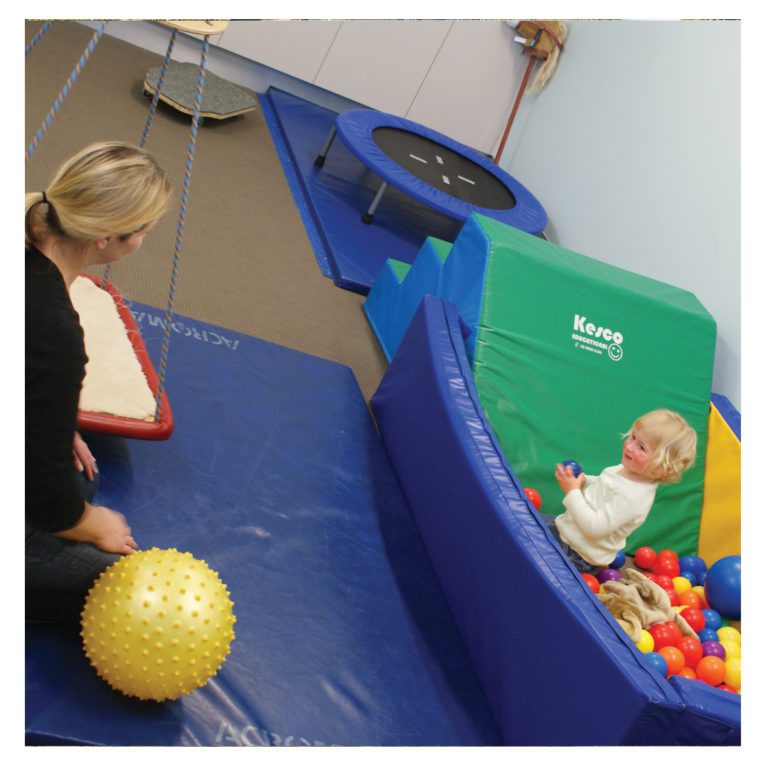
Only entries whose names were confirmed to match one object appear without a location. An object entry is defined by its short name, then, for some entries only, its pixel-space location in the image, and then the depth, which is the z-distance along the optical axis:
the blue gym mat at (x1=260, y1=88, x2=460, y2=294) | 4.64
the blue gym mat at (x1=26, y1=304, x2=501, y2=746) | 1.95
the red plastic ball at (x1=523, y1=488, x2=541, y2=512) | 3.13
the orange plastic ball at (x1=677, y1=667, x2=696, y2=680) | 2.64
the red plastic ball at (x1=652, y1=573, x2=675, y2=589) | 3.12
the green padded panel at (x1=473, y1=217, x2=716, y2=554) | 3.28
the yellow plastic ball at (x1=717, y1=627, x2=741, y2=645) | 2.89
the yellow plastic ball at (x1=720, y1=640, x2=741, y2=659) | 2.78
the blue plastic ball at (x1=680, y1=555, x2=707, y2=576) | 3.30
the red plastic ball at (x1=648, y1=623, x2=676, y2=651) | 2.72
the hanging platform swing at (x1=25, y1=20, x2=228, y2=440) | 2.37
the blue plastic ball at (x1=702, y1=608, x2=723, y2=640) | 2.99
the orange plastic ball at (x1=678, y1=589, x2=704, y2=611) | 3.06
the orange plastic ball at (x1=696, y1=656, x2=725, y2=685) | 2.65
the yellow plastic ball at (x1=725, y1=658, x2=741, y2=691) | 2.70
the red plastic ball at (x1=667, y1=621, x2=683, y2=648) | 2.74
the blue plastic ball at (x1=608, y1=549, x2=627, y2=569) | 3.18
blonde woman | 1.58
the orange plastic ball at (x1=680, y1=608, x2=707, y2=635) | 2.94
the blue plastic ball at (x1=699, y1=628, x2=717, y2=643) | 2.85
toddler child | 2.61
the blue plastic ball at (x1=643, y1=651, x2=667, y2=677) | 2.51
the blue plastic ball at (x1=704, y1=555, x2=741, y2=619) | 3.02
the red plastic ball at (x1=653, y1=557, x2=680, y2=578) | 3.27
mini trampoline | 4.91
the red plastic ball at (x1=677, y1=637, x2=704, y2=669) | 2.72
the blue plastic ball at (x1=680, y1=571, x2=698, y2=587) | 3.25
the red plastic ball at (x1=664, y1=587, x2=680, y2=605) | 3.04
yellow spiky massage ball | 1.77
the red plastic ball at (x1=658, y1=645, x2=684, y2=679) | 2.62
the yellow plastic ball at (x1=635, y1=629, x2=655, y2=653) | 2.68
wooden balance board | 5.07
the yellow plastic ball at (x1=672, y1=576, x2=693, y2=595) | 3.18
